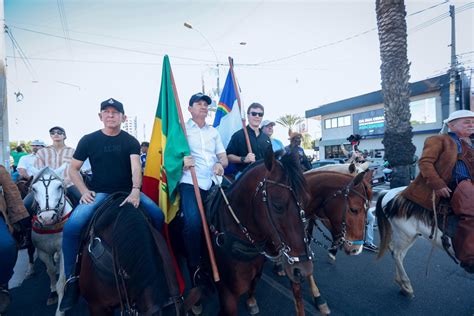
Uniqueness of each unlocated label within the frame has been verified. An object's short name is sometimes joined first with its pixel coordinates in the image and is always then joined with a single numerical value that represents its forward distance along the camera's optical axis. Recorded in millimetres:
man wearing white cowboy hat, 2939
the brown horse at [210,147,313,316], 2100
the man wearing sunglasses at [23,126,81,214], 4822
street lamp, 16570
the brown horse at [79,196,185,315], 1809
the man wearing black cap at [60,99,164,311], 2752
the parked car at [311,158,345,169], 12914
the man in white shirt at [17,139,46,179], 5824
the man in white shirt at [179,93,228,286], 2898
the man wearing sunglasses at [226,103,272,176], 4176
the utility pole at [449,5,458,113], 16750
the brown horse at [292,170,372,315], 3248
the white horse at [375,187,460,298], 3514
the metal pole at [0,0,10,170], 8922
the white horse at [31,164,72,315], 3559
